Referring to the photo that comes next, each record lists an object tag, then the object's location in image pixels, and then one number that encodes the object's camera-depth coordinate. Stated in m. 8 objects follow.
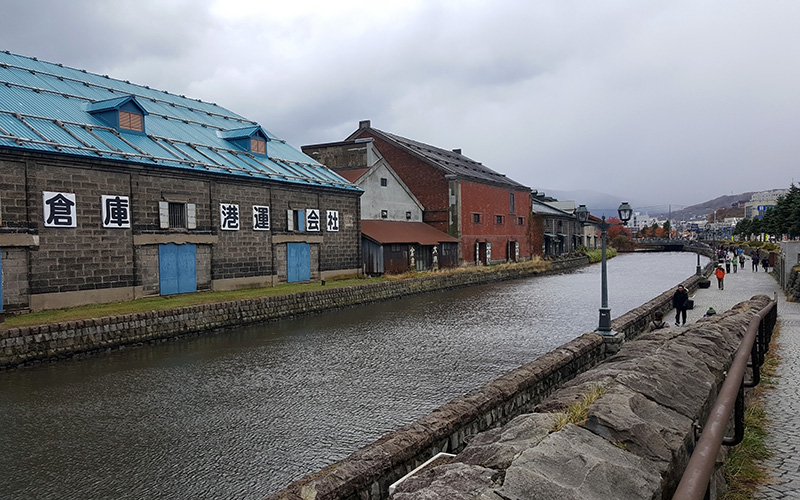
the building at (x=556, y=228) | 67.06
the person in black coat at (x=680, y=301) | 18.95
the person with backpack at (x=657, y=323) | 15.09
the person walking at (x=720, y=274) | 29.80
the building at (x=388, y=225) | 37.19
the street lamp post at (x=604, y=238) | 14.64
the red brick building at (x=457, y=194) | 47.75
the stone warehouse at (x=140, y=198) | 19.44
